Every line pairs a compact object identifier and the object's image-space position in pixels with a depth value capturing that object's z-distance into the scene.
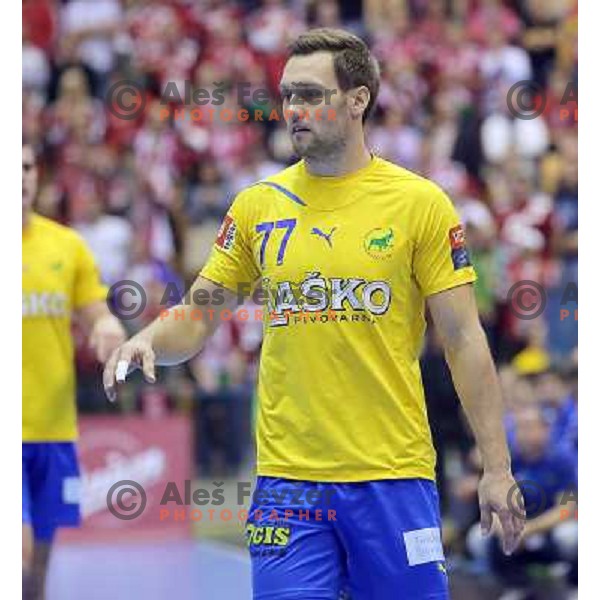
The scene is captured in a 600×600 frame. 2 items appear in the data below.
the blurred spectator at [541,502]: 19.36
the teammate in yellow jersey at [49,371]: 15.95
